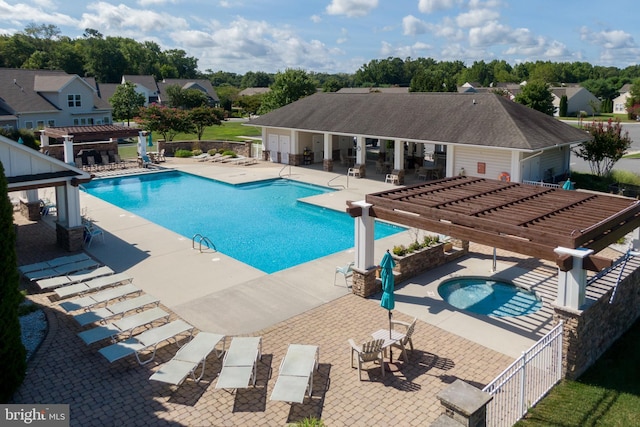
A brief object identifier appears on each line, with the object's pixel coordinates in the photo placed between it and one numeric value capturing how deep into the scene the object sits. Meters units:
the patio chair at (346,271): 14.60
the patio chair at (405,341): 10.57
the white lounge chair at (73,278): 13.73
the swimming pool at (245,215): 19.38
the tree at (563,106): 83.44
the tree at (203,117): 43.22
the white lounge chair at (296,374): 8.77
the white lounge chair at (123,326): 10.80
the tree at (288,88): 51.03
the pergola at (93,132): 32.78
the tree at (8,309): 8.91
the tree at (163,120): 40.53
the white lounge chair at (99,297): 12.31
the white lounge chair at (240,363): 9.20
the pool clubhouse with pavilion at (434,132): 24.80
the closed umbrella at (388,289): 10.94
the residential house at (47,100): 47.56
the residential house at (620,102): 97.21
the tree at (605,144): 26.59
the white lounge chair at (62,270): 14.45
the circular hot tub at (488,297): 13.44
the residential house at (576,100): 86.56
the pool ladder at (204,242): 18.33
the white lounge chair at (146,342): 10.23
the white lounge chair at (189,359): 9.40
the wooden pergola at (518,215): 10.25
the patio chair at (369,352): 9.97
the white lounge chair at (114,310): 11.55
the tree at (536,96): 47.16
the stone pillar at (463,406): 7.05
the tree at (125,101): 61.75
